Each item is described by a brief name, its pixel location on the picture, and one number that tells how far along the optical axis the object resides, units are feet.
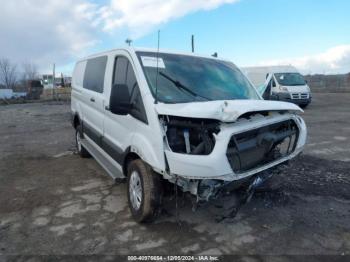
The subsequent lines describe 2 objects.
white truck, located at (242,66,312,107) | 61.72
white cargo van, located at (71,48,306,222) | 10.90
